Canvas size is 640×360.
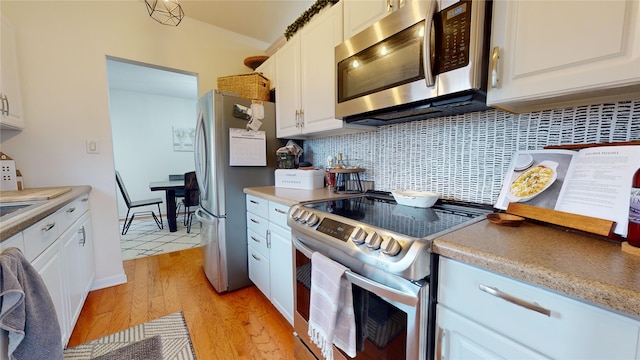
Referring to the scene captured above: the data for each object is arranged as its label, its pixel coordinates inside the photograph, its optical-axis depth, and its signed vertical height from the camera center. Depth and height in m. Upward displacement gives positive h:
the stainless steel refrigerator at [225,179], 1.89 -0.14
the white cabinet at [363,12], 1.16 +0.79
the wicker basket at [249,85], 2.10 +0.69
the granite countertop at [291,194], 1.41 -0.22
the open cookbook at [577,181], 0.71 -0.07
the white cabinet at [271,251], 1.46 -0.62
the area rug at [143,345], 1.34 -1.09
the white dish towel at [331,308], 0.91 -0.58
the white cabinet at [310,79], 1.56 +0.62
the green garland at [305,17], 1.62 +1.07
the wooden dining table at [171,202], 3.64 -0.61
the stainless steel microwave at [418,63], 0.88 +0.43
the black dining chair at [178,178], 4.75 -0.32
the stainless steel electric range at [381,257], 0.73 -0.34
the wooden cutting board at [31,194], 1.30 -0.18
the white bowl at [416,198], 1.22 -0.19
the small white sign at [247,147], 1.93 +0.12
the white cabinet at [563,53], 0.64 +0.32
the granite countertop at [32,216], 0.81 -0.21
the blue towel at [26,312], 0.70 -0.48
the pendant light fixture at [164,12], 1.86 +1.29
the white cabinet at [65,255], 1.04 -0.51
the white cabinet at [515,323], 0.47 -0.38
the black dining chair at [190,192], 3.71 -0.46
